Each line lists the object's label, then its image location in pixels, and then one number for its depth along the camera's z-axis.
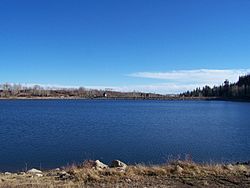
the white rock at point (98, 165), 11.19
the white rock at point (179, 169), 9.17
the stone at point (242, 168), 9.61
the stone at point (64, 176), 8.87
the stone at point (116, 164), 11.73
